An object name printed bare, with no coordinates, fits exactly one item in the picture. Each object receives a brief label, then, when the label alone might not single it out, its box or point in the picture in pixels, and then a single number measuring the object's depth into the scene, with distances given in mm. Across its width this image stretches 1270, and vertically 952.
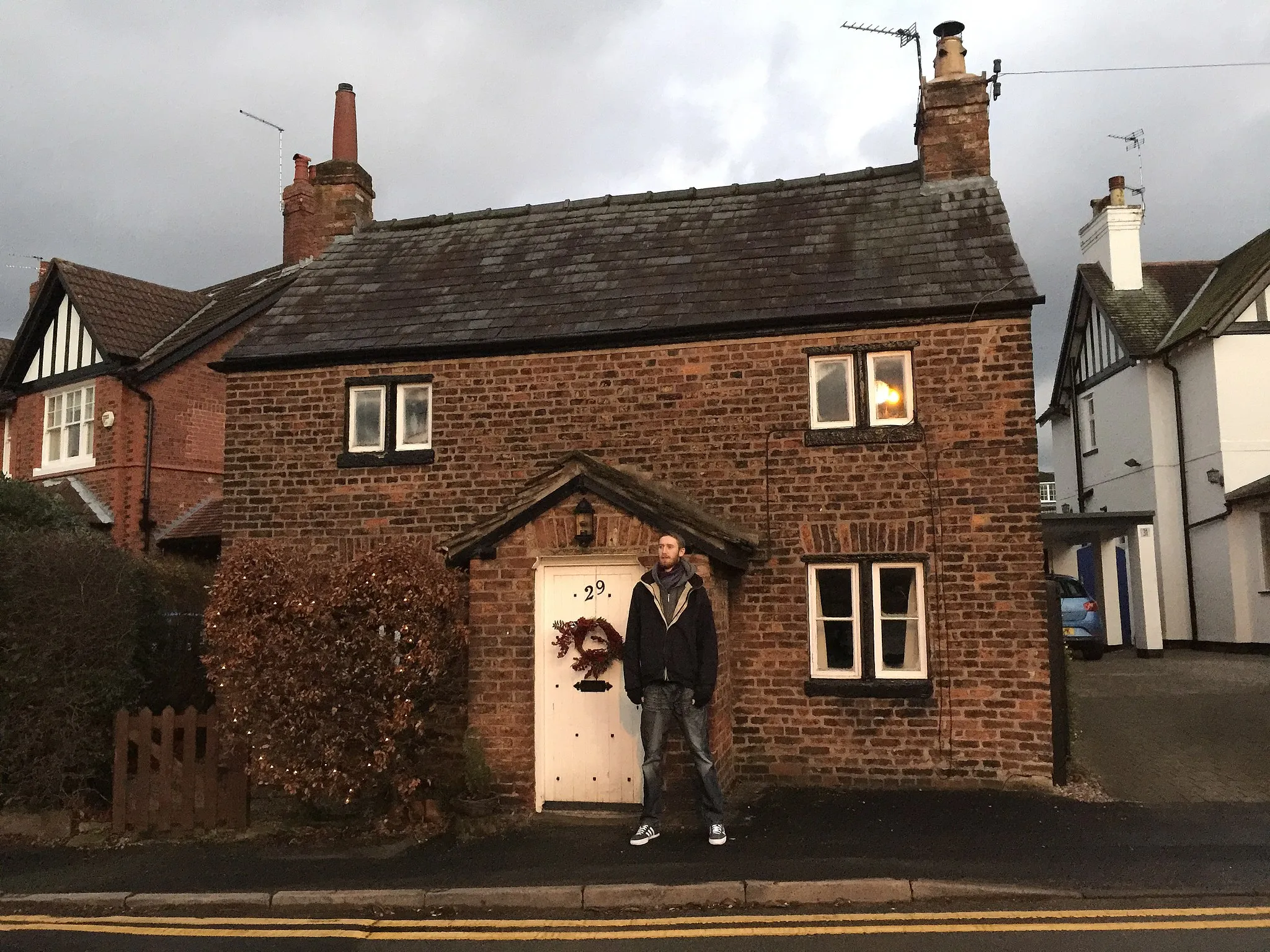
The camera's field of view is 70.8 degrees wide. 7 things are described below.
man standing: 6832
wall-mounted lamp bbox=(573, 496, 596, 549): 7875
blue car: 15930
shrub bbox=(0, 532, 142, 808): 7613
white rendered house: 17172
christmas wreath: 7785
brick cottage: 8023
